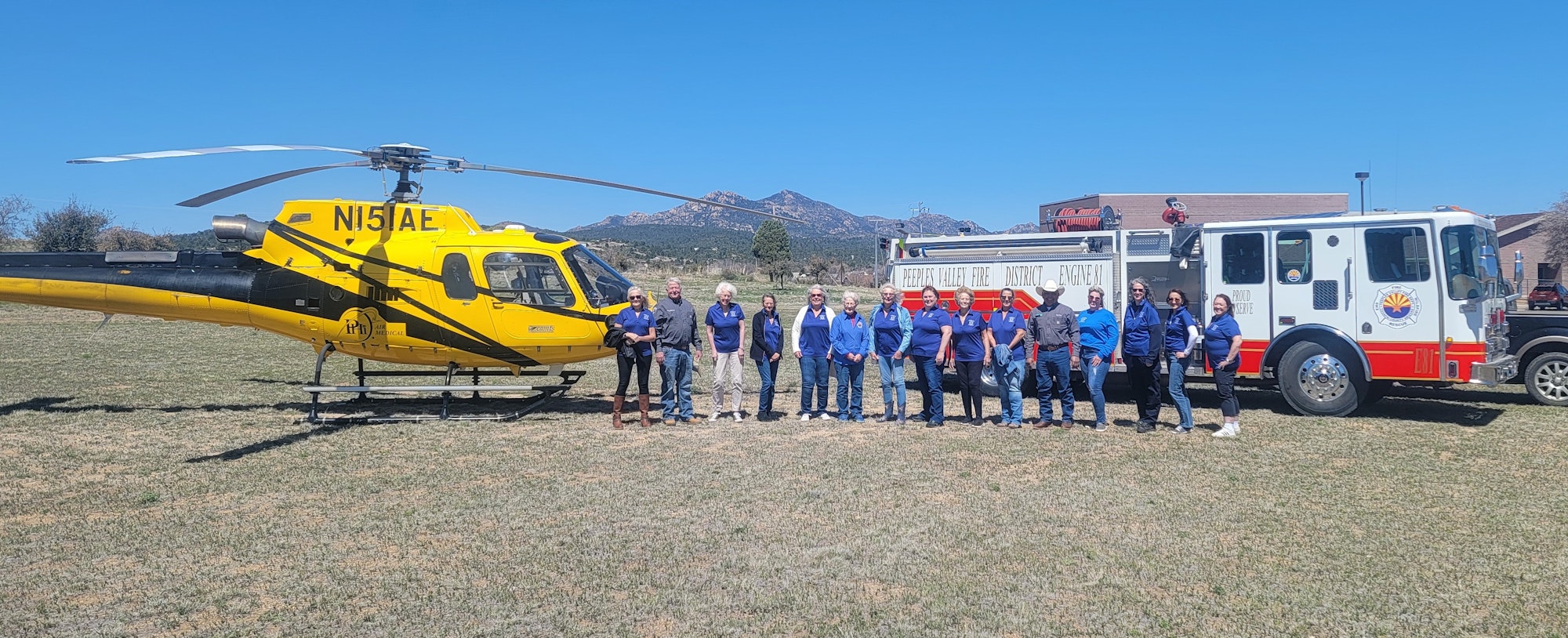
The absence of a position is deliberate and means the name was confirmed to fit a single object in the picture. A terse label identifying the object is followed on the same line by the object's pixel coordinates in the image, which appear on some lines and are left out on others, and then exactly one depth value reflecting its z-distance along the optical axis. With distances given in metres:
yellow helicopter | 10.26
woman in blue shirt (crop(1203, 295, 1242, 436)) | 8.98
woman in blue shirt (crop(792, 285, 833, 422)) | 9.99
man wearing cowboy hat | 9.46
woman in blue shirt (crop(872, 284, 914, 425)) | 9.73
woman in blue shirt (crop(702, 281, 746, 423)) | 9.86
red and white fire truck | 9.52
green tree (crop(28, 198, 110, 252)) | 44.31
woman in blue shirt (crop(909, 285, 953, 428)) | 9.68
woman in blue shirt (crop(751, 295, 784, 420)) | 9.90
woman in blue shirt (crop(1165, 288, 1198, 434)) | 9.03
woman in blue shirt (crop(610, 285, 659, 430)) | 9.63
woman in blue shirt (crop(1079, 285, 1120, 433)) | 9.46
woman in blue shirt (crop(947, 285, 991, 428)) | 9.68
